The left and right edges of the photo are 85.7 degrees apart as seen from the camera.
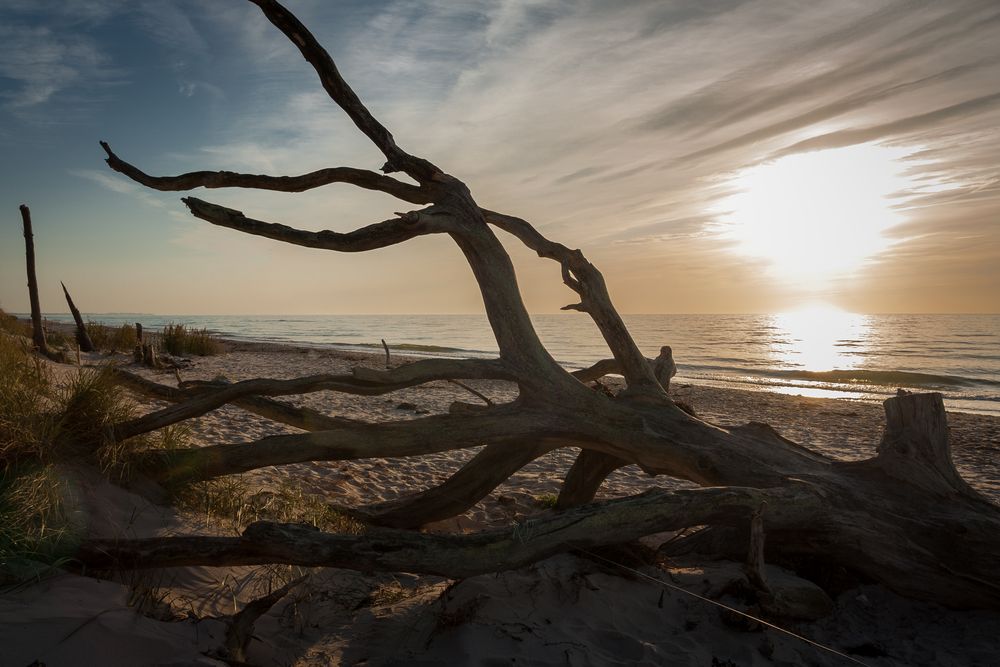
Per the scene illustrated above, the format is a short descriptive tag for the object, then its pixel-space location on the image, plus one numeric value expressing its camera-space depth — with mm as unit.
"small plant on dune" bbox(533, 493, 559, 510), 5744
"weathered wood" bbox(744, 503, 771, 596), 3100
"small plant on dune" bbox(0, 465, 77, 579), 2619
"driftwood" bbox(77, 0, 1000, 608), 3477
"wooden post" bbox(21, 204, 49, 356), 13906
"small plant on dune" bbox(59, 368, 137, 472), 3754
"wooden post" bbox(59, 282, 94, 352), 17438
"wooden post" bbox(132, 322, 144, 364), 15125
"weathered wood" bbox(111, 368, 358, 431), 4230
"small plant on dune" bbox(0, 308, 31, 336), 16152
